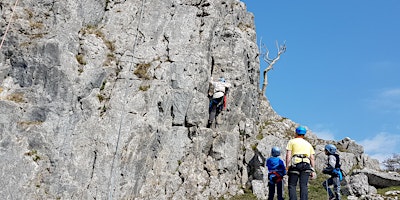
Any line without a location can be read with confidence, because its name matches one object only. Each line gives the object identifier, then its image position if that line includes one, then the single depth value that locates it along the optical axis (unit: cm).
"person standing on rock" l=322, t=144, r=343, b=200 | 1491
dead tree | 4114
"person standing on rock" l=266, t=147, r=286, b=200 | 1421
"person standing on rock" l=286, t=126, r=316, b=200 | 1172
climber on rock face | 2330
